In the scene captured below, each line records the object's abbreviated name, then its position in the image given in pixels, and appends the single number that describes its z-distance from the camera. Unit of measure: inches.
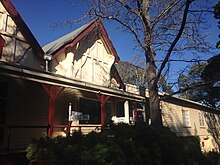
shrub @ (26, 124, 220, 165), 173.5
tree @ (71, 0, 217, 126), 415.2
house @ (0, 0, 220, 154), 322.3
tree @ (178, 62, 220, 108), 1601.9
